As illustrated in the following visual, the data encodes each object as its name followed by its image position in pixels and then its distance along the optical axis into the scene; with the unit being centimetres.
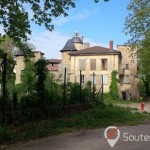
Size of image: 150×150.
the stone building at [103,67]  3511
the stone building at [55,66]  3983
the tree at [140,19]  2223
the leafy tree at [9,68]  939
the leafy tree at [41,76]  947
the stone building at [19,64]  3422
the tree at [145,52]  2233
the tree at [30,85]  981
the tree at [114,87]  3371
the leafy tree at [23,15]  875
